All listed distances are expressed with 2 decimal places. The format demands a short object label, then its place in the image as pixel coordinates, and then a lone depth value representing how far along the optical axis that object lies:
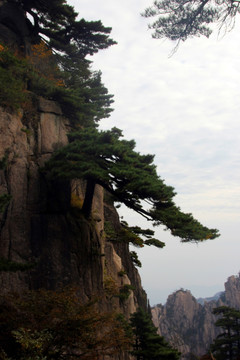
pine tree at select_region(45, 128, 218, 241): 12.76
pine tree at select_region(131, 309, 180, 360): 14.32
